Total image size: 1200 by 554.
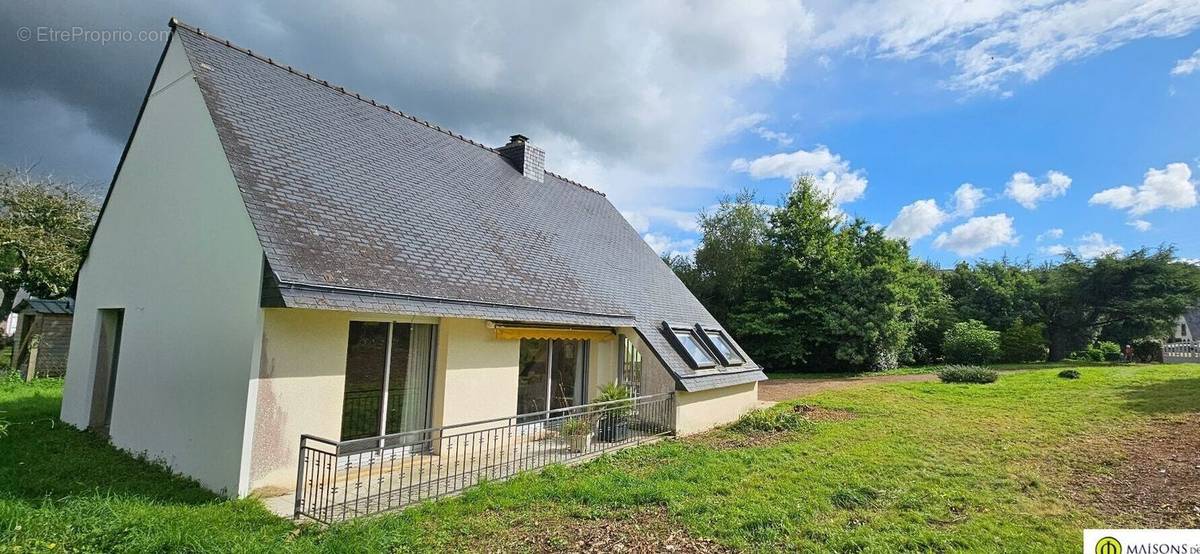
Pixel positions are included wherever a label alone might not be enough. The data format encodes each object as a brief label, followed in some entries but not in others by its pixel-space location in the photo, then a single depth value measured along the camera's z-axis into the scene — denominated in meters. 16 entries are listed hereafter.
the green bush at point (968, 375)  21.97
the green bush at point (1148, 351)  31.92
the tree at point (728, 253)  36.50
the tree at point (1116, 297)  32.94
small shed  19.61
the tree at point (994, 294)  37.88
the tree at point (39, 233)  22.06
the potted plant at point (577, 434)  10.92
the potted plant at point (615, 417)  11.91
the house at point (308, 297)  7.99
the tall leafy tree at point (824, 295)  29.72
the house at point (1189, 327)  52.75
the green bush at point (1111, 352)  33.97
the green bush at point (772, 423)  13.41
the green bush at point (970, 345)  32.34
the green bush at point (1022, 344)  34.19
